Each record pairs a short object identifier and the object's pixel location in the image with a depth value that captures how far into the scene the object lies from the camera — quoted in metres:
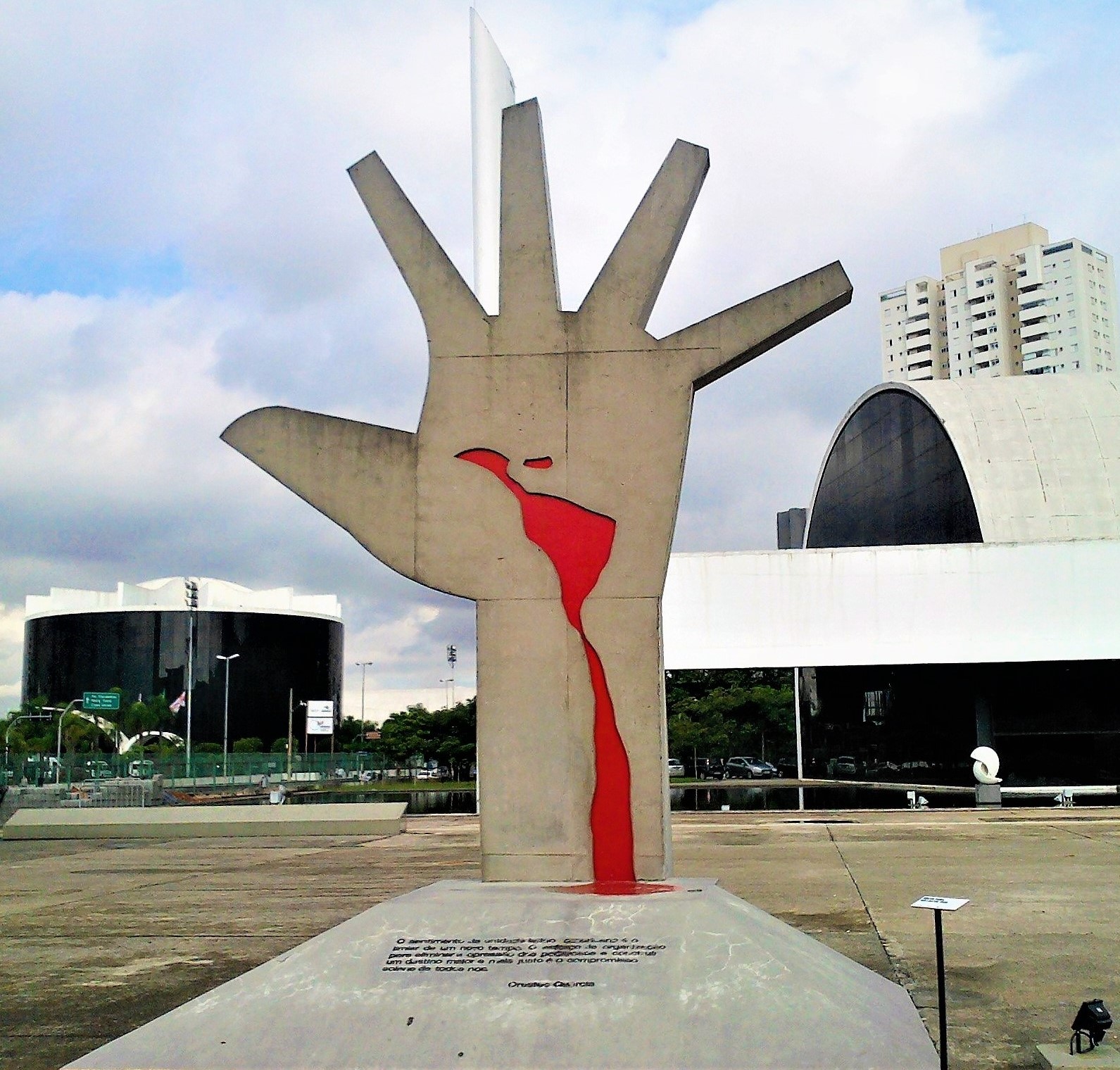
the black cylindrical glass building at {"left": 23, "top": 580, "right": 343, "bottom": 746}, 105.00
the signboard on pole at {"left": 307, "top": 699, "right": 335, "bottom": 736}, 62.33
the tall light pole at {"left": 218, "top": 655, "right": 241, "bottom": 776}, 83.32
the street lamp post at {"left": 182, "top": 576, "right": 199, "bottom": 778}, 64.43
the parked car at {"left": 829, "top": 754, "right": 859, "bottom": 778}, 43.44
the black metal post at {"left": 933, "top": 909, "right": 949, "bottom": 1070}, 6.67
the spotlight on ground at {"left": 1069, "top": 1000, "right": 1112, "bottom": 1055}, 7.16
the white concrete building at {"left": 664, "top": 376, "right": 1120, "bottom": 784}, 36.16
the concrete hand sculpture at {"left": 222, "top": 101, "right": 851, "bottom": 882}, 9.66
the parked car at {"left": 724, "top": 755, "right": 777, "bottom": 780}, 50.03
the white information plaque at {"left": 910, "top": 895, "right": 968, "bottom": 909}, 6.89
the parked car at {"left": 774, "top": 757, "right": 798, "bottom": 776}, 45.56
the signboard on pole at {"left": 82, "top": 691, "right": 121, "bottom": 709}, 60.03
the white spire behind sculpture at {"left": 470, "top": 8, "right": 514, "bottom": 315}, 24.75
